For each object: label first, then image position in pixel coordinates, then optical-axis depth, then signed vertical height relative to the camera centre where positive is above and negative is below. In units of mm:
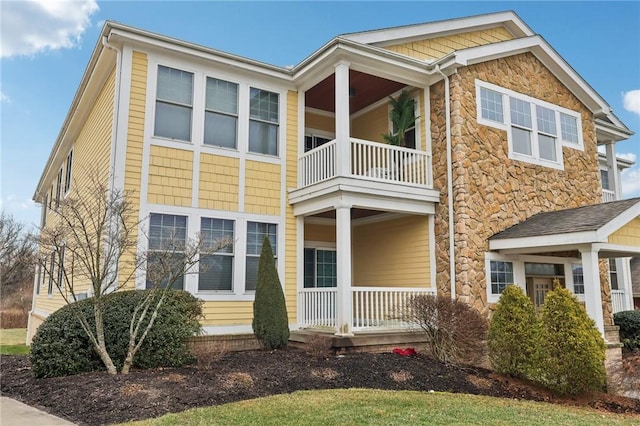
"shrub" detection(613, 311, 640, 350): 13859 -1153
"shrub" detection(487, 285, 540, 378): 8742 -853
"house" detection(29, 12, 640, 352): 10531 +2762
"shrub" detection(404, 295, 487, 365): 9758 -812
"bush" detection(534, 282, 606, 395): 7977 -993
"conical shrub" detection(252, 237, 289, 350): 10078 -490
